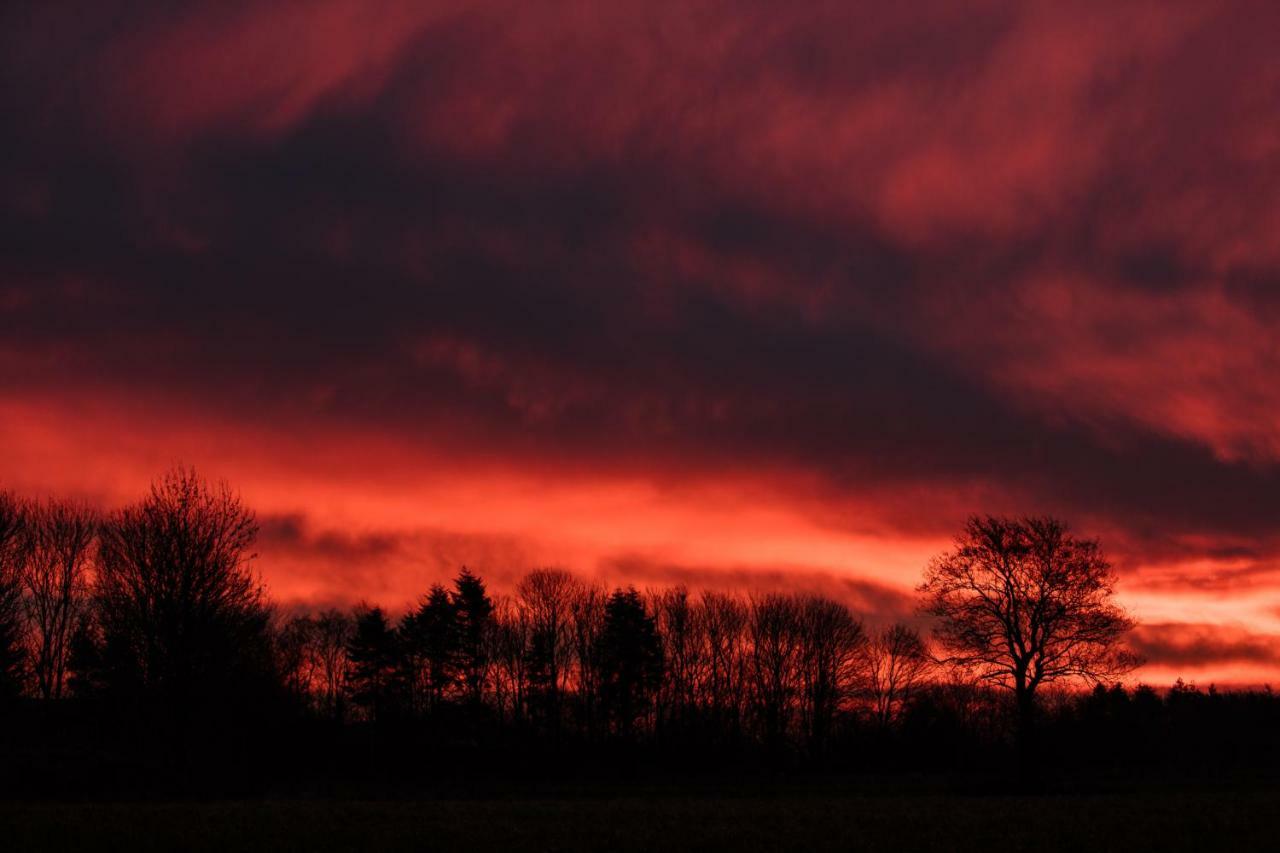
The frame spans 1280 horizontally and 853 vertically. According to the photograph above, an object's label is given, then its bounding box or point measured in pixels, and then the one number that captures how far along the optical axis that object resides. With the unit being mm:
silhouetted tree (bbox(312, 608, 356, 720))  129612
